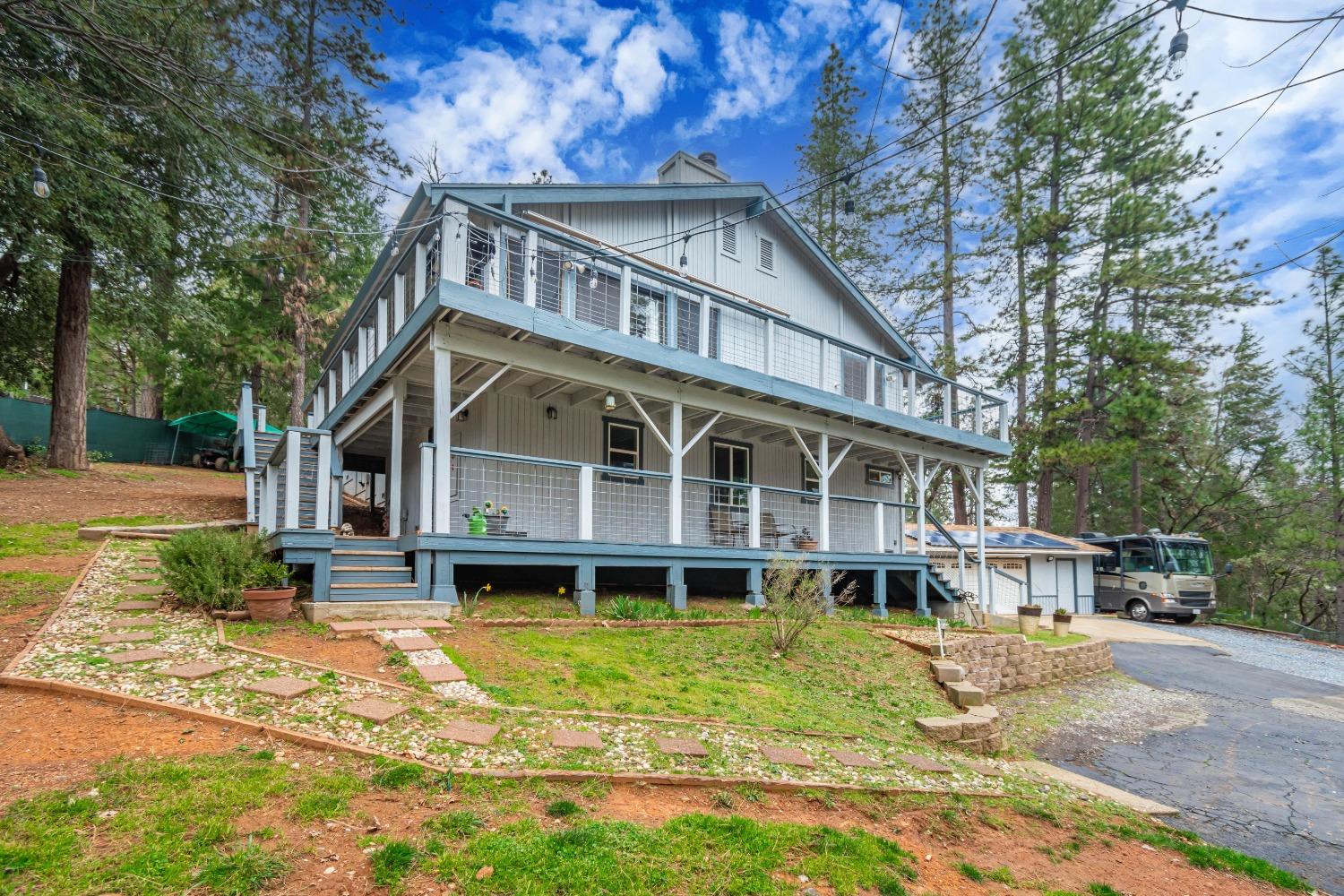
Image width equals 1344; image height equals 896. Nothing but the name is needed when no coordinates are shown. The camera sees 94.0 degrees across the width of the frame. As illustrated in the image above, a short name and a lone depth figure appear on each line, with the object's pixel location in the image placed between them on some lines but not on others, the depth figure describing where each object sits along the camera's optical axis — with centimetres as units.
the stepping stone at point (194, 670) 470
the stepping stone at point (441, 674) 526
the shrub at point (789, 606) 803
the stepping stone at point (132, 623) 597
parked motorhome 2078
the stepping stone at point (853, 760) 505
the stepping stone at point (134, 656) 498
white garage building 1858
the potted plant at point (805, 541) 1220
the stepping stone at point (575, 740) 434
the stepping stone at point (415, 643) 599
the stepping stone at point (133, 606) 660
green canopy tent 2438
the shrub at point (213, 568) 667
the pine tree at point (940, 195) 2261
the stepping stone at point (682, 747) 453
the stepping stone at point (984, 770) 574
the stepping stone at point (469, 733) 418
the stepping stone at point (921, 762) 535
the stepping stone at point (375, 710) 434
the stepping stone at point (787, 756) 476
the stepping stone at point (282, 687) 456
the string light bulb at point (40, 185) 700
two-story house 777
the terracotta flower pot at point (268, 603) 657
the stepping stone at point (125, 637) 548
